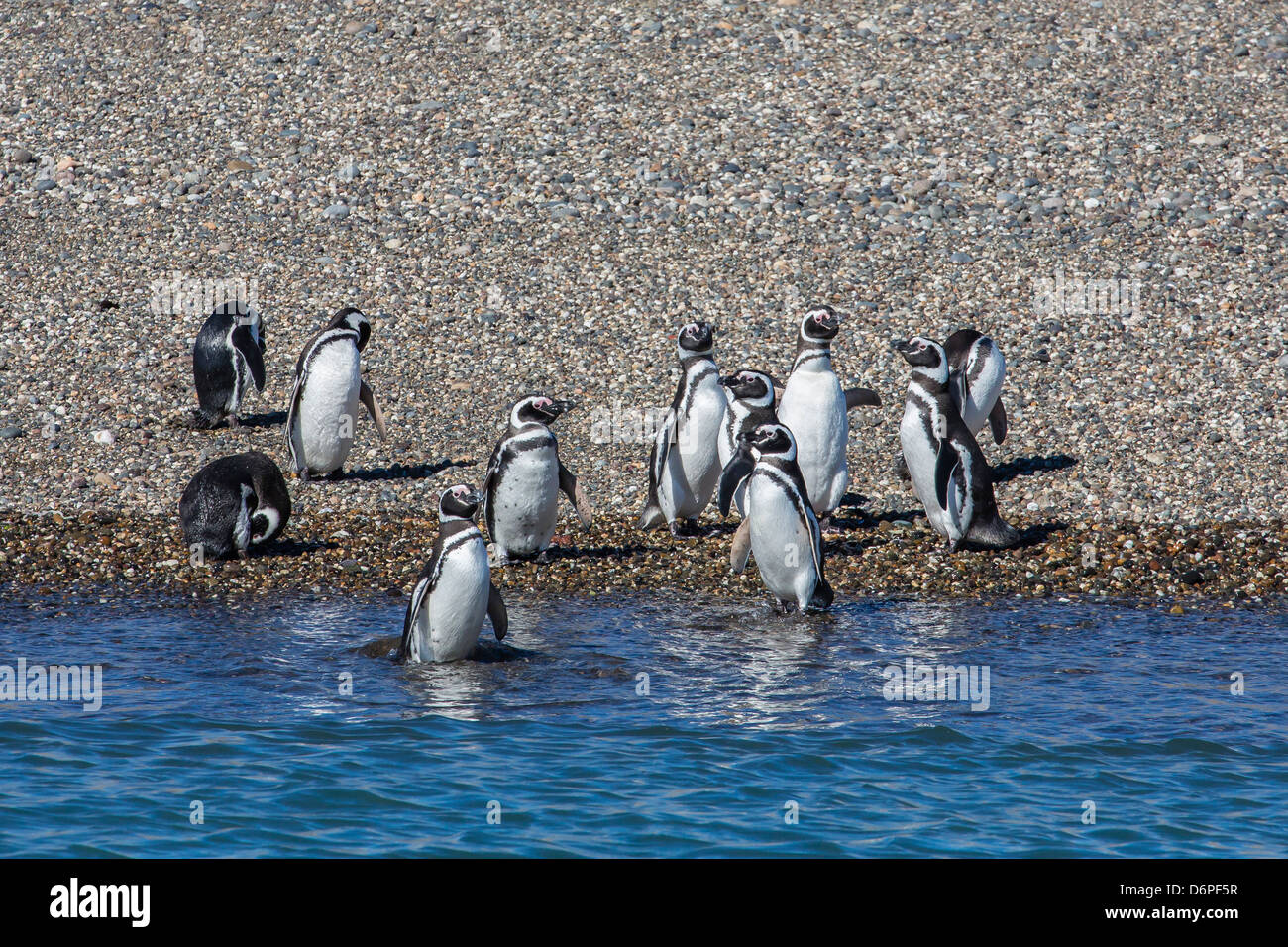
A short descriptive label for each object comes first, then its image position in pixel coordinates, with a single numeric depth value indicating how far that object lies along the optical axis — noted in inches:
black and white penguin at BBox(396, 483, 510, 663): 310.5
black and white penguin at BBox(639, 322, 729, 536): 418.9
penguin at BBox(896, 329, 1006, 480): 452.1
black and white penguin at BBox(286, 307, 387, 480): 448.5
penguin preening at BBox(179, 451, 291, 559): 389.1
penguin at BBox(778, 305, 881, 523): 414.0
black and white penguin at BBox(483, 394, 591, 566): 390.0
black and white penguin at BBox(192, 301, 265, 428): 472.4
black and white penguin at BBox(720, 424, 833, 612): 356.5
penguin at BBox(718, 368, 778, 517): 406.6
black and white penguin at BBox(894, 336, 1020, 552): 394.0
